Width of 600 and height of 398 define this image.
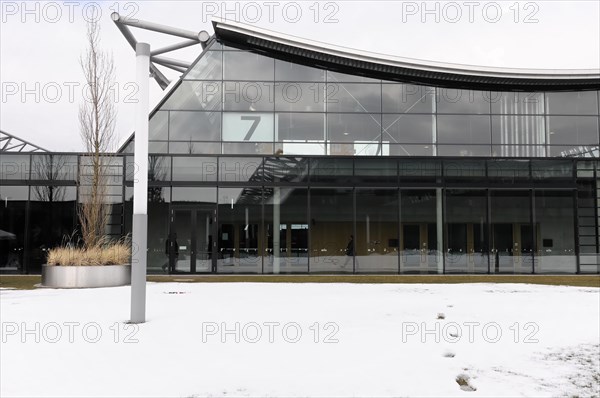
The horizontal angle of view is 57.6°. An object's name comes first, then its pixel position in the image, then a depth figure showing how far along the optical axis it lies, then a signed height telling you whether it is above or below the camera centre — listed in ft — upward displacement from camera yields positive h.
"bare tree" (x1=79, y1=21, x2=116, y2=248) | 61.98 +14.00
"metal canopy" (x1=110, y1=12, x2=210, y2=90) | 71.20 +26.78
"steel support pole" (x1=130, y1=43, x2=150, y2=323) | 31.42 +2.50
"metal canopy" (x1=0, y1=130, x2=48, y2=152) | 102.89 +17.78
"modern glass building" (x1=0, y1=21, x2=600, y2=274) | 70.59 +8.10
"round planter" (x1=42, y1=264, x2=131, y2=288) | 52.60 -3.85
